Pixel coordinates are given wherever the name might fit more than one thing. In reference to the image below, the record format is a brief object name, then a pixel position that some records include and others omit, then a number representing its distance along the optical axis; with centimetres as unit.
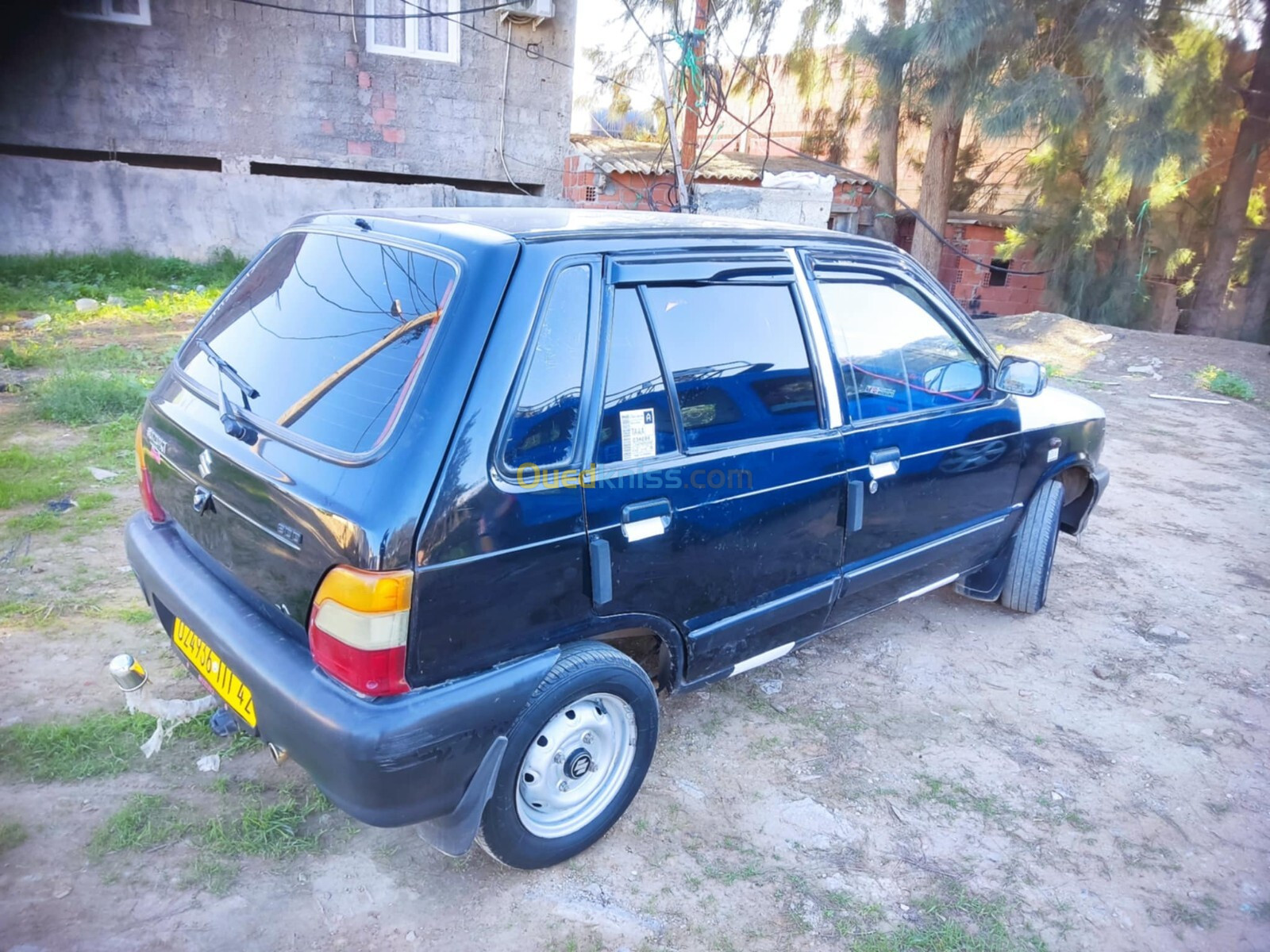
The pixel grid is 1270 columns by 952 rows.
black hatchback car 191
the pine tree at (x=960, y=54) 1114
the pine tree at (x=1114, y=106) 1133
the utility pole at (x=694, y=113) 796
